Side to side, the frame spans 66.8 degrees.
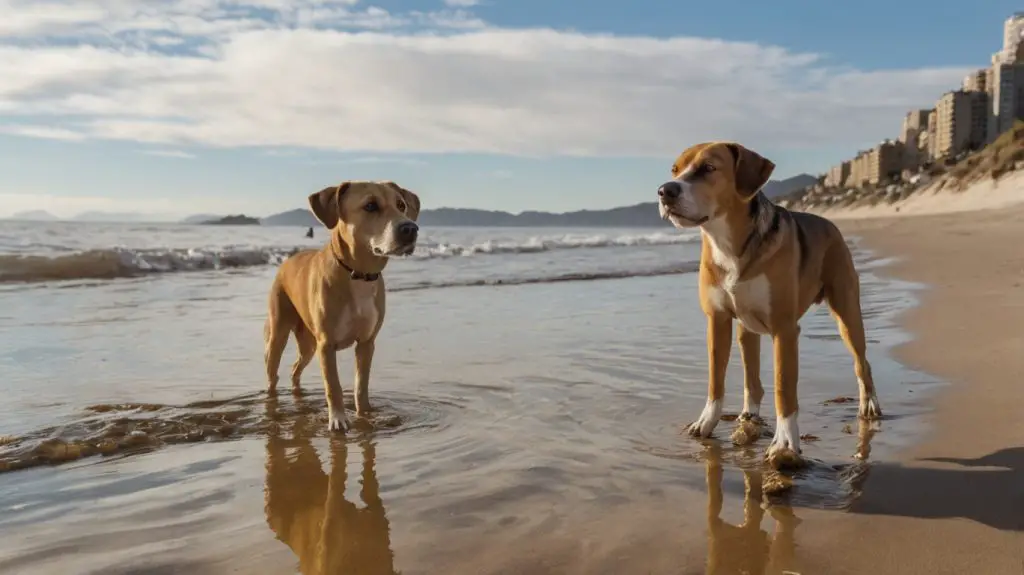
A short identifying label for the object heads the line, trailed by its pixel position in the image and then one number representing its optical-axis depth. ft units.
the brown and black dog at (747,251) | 12.05
